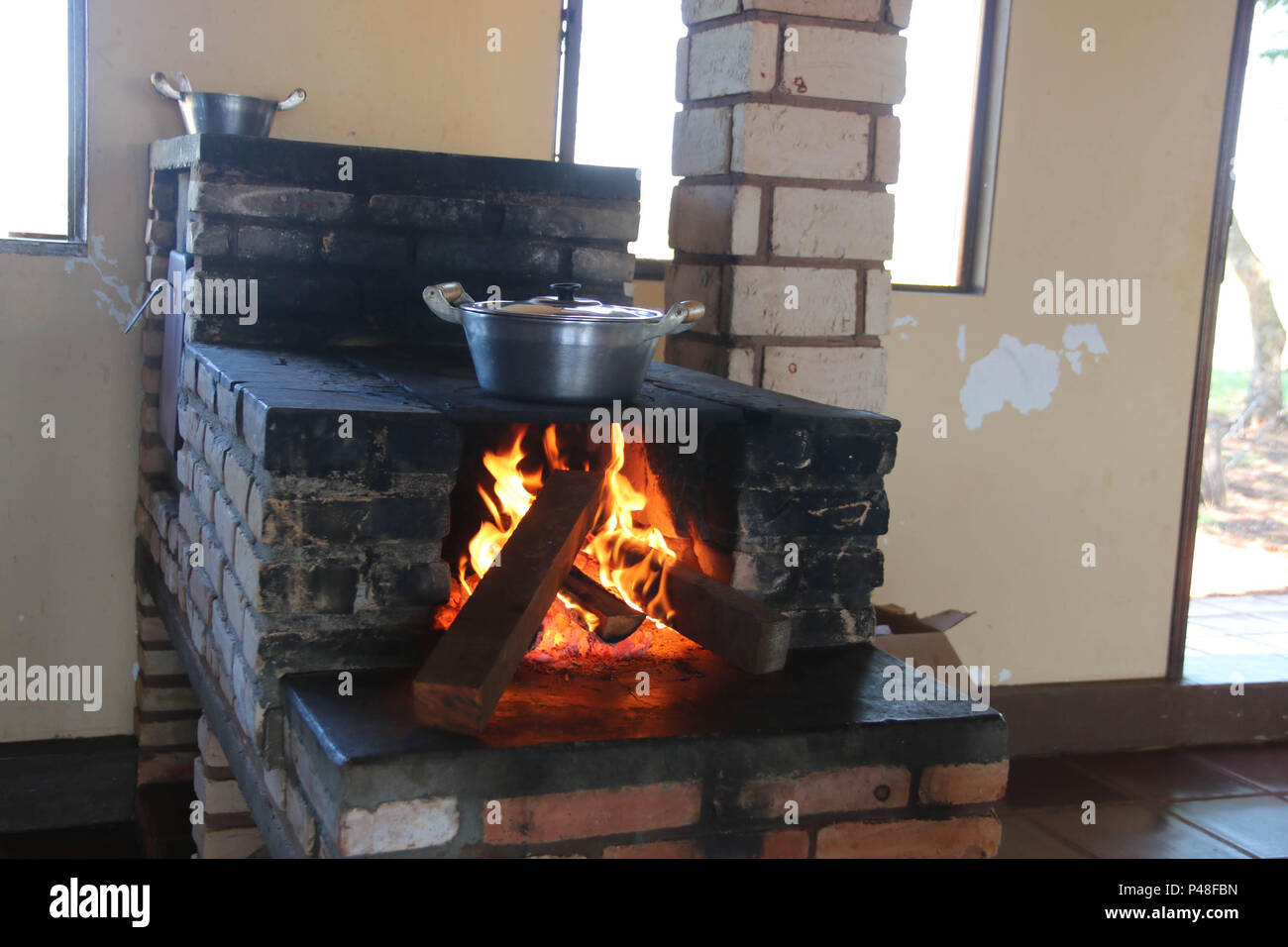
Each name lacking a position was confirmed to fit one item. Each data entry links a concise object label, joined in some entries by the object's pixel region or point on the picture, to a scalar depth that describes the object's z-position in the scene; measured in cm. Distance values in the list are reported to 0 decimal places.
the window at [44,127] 294
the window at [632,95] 337
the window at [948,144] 361
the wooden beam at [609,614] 186
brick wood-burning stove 155
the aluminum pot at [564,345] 184
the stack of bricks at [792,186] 252
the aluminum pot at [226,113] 275
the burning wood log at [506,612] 155
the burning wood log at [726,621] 184
